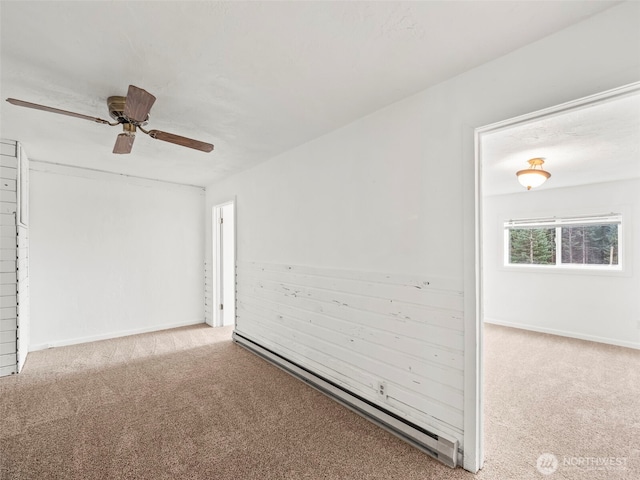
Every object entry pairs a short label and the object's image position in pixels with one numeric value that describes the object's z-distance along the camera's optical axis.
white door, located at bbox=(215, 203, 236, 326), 5.08
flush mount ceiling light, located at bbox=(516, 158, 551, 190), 3.31
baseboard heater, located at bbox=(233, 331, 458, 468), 1.91
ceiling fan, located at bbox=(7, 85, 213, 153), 1.73
